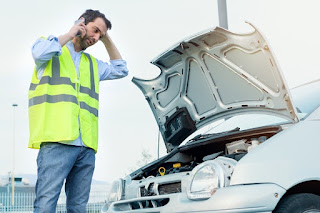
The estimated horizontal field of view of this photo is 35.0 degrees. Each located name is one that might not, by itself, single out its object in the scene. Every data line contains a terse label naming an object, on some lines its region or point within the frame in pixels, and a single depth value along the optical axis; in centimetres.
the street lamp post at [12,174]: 3753
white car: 346
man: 385
